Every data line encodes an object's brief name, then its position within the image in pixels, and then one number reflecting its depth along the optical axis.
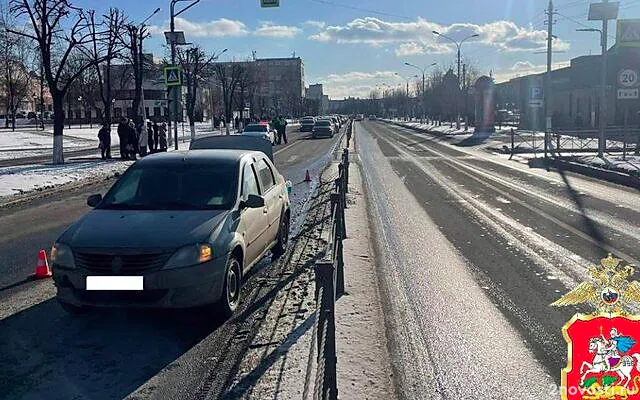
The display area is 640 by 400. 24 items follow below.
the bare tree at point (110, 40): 28.25
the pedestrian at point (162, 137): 30.88
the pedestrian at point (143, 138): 29.41
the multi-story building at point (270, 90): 100.69
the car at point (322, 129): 55.94
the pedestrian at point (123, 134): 27.38
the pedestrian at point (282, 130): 47.22
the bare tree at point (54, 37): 24.69
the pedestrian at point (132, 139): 27.60
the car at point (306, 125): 73.46
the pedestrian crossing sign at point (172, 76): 28.16
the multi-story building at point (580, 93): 54.94
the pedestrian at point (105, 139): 28.40
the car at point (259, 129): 39.56
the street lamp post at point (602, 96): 24.98
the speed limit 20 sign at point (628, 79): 23.77
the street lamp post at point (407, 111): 140.27
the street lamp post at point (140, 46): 31.08
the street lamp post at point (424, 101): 101.10
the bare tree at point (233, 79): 60.09
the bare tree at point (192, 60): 45.34
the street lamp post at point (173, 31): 30.53
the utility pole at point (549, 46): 30.19
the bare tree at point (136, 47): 31.22
